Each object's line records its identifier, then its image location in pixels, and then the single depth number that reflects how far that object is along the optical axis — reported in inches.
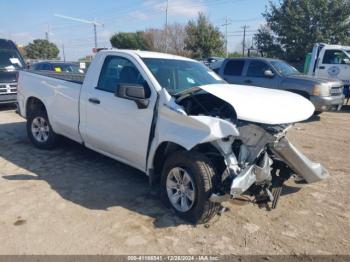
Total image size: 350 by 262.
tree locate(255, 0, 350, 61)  1129.4
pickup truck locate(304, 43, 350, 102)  523.2
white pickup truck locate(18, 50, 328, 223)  141.9
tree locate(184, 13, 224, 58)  1397.6
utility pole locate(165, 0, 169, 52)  1922.5
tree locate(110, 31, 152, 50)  2080.2
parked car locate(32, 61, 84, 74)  511.5
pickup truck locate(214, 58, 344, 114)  398.6
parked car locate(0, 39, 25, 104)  446.0
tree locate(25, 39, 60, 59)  2600.9
